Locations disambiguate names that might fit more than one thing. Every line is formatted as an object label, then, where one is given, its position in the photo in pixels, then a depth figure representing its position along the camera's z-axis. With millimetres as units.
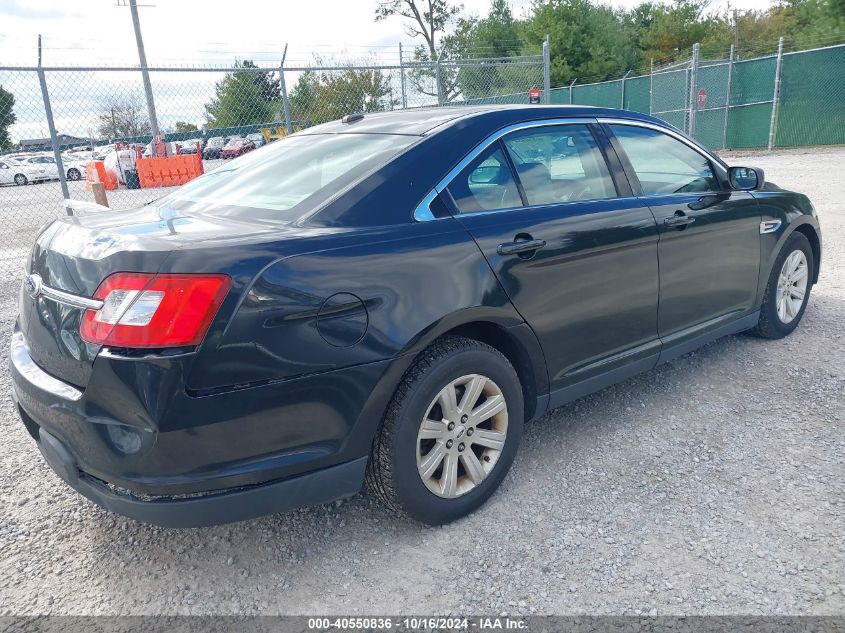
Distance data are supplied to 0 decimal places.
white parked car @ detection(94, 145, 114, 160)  17920
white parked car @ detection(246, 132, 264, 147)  12680
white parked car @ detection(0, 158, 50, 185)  21297
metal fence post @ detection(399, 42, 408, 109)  9017
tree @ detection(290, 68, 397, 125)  10172
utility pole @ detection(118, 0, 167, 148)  7428
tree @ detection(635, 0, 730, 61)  40906
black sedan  1974
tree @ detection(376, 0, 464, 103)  42719
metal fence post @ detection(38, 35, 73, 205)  6934
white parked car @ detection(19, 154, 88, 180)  18678
